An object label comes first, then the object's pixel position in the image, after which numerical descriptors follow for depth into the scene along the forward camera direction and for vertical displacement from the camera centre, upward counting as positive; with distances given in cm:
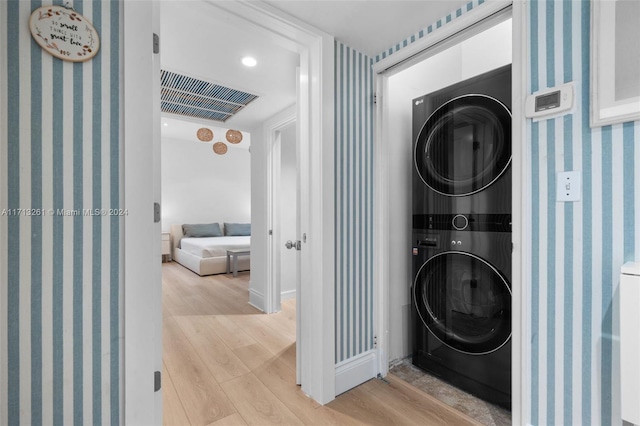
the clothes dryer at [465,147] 168 +40
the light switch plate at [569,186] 120 +10
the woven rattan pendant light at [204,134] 425 +113
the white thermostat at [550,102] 121 +45
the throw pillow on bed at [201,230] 679 -38
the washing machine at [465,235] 168 -14
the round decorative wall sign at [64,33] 106 +66
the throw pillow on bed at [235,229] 734 -39
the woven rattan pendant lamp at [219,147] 504 +110
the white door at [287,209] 383 +5
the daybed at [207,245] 533 -59
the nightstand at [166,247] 658 -74
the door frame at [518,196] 134 +7
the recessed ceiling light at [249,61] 217 +111
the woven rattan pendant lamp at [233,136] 426 +111
